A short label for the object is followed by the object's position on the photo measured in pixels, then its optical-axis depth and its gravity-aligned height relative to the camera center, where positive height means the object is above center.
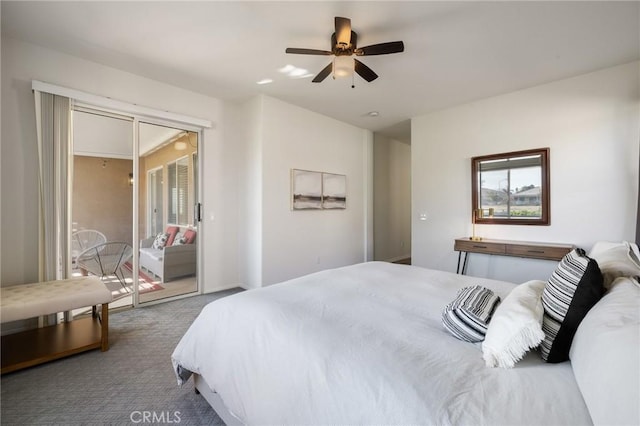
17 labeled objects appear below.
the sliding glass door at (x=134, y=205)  3.08 +0.10
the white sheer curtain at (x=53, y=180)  2.63 +0.34
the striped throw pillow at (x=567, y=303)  0.99 -0.35
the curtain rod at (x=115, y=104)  2.64 +1.23
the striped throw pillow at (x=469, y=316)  1.14 -0.46
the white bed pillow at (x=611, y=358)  0.63 -0.40
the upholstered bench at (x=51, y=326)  1.96 -0.87
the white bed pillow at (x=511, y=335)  0.96 -0.44
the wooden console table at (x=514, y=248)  3.09 -0.44
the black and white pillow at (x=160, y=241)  3.56 -0.36
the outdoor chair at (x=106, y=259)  3.12 -0.54
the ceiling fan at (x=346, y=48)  2.08 +1.39
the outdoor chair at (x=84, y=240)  3.00 -0.30
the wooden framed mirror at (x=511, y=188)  3.45 +0.33
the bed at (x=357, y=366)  0.81 -0.56
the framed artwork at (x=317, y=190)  4.21 +0.38
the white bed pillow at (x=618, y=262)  1.23 -0.25
